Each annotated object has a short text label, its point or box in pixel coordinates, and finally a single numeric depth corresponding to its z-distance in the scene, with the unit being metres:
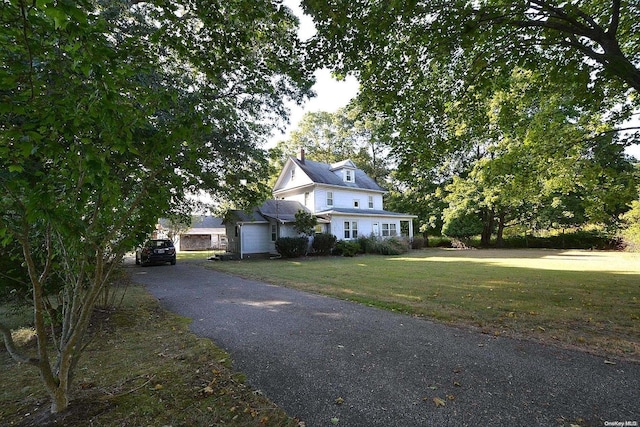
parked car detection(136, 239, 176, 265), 18.00
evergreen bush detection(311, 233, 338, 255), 22.44
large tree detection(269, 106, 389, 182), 41.12
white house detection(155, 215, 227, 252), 39.58
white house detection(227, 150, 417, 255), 23.20
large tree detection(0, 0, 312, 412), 1.93
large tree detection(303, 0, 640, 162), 5.91
